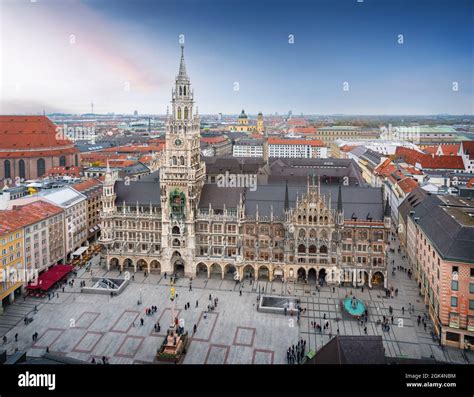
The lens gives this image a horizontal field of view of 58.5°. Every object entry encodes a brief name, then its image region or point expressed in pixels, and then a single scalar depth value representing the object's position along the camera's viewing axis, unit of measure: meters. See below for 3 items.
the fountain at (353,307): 58.97
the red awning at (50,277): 66.00
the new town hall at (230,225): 71.69
